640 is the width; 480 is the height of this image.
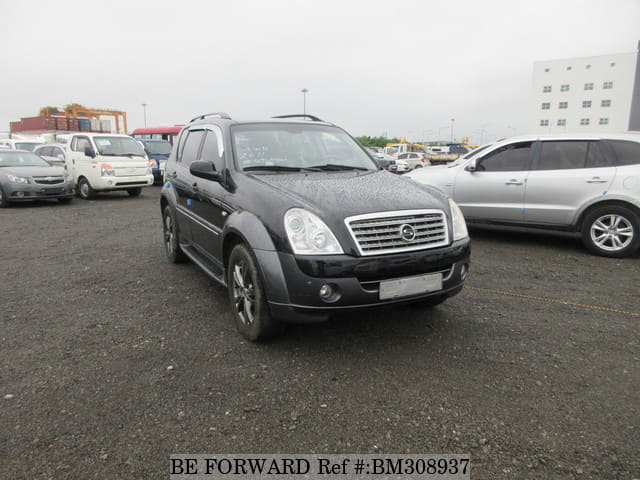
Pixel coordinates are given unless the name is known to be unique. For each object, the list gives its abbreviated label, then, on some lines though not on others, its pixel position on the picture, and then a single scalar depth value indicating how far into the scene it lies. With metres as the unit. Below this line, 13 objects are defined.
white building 69.06
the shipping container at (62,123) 42.30
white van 12.26
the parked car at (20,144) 17.03
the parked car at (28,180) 10.83
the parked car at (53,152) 13.68
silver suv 5.93
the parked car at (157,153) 16.73
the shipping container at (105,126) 47.99
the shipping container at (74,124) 43.44
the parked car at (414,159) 32.89
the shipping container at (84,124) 44.06
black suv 2.87
